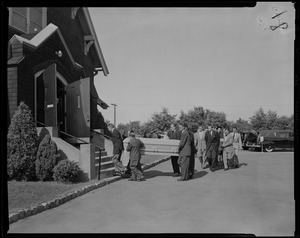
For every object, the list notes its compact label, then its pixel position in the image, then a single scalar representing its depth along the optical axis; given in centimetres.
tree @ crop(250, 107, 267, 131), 5459
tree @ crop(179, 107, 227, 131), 5316
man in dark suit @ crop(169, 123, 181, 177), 1141
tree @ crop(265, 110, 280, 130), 5366
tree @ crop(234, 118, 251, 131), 6106
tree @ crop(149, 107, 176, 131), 4206
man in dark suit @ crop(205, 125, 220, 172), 1279
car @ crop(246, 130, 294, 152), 2423
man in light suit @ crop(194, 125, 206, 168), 1392
